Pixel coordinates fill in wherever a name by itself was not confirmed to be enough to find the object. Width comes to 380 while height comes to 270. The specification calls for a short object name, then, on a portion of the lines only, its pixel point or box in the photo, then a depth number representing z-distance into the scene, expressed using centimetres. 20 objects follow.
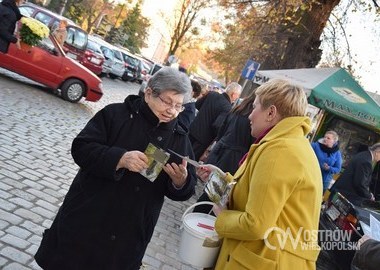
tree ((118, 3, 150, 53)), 5772
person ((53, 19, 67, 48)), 1539
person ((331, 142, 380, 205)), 719
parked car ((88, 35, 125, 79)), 2425
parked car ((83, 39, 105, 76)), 1986
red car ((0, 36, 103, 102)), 1124
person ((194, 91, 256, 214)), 509
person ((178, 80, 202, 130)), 613
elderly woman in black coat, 256
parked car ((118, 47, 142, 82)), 2748
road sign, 1458
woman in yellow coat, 227
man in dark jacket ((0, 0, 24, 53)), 789
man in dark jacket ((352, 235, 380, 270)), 293
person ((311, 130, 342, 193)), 818
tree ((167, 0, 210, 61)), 4550
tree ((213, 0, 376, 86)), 1427
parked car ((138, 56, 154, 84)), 3066
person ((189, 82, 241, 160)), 779
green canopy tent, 1065
